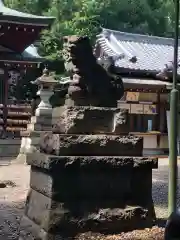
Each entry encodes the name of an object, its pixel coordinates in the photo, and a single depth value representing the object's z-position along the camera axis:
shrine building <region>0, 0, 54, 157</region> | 15.99
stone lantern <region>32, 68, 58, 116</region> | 14.82
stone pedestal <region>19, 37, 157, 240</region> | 4.66
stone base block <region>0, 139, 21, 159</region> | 16.69
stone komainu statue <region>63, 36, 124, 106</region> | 5.17
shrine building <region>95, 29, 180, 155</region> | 17.95
